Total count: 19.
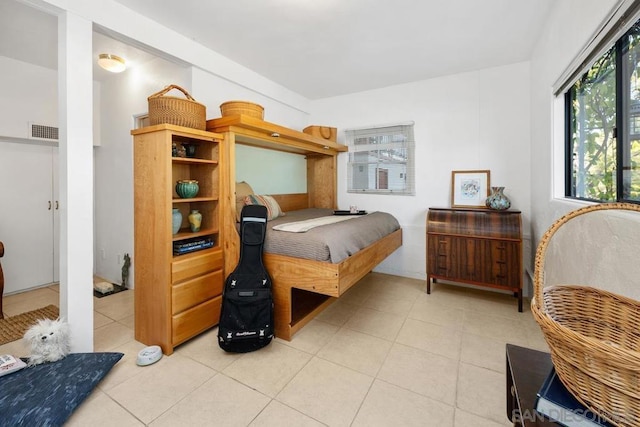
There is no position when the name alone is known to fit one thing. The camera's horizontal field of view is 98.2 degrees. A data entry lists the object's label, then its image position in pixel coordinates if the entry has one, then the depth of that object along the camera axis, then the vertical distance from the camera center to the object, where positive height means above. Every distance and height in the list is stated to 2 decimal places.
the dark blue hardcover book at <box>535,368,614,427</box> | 0.57 -0.43
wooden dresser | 2.72 -0.37
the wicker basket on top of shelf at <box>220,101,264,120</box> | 2.38 +0.90
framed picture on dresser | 3.21 +0.28
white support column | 1.79 +0.27
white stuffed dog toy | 1.68 -0.78
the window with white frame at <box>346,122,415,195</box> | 3.66 +0.72
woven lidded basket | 2.02 +0.76
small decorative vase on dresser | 2.96 +0.12
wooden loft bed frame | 2.00 -0.40
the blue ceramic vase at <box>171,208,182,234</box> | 2.13 -0.06
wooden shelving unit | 1.96 -0.35
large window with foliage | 1.31 +0.49
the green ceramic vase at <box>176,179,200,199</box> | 2.21 +0.20
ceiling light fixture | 2.80 +1.54
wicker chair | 0.49 -0.27
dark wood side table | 0.65 -0.49
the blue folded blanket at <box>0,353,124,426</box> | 1.34 -0.96
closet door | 3.13 -0.01
